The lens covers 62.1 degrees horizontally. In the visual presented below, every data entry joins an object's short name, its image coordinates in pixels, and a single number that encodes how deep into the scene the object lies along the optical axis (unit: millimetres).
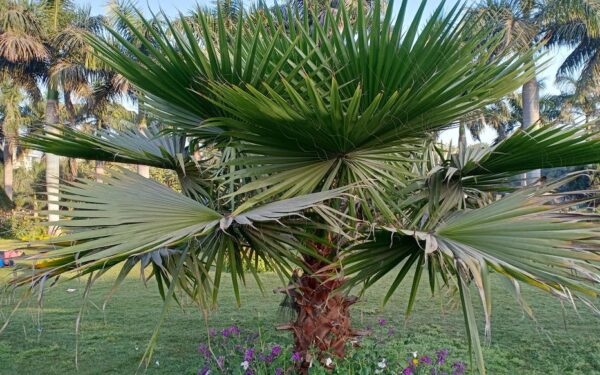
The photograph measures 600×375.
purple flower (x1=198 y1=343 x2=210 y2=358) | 4180
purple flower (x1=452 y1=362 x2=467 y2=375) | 3611
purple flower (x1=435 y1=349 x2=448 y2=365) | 3727
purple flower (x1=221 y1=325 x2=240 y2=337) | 4588
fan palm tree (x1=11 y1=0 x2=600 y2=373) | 1986
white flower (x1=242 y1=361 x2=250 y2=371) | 3515
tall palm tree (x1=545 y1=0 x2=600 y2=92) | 12874
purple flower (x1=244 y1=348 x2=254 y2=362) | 3634
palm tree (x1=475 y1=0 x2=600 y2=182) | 12844
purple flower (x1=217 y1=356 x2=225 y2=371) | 3854
